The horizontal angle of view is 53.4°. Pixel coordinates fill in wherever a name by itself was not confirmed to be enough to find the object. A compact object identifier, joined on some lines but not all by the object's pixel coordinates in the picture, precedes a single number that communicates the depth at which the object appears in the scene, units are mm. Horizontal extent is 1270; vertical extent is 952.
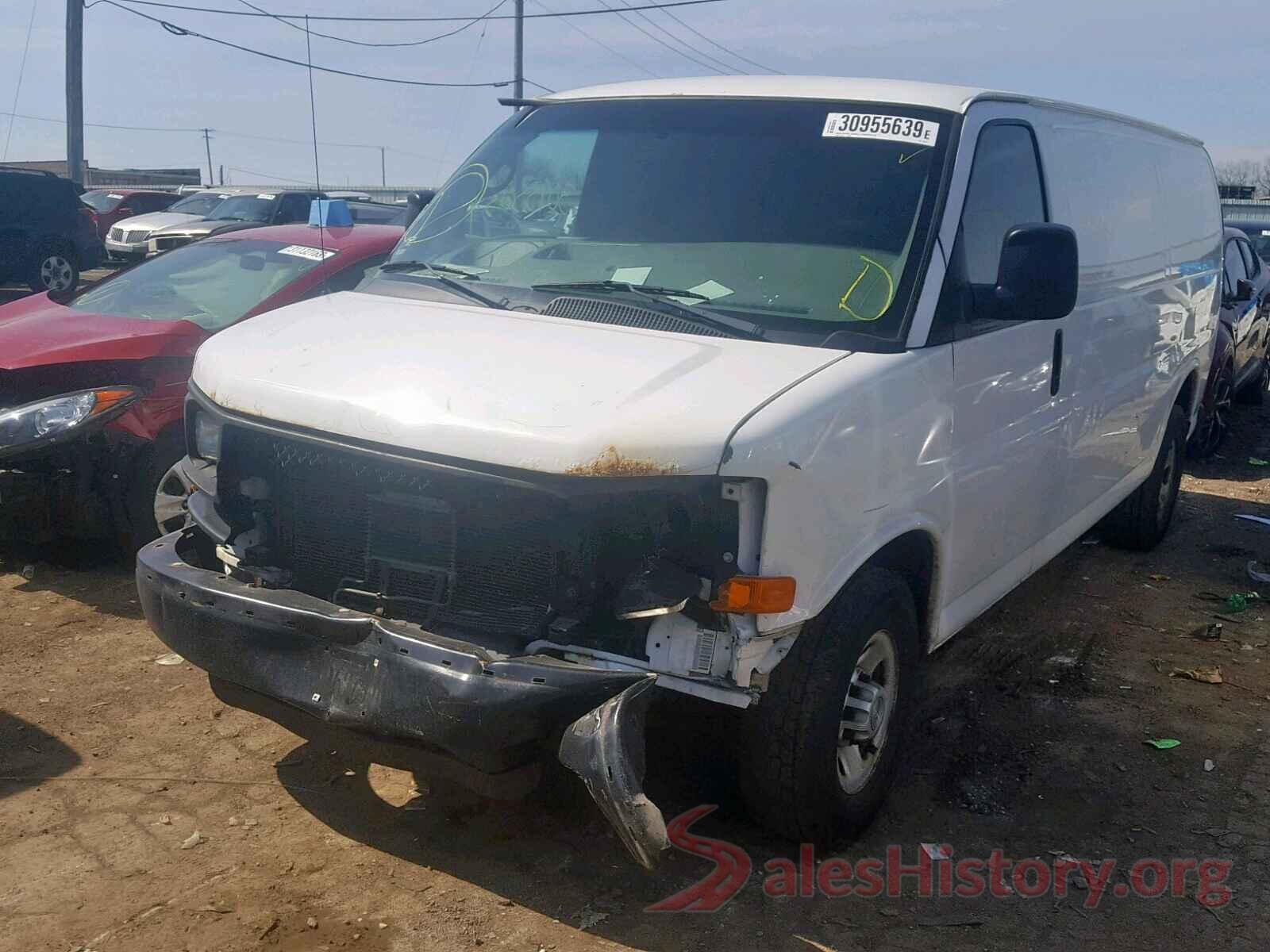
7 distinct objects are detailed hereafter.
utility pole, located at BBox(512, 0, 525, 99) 36812
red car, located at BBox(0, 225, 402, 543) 5332
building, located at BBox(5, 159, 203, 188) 44125
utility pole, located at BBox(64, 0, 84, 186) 24531
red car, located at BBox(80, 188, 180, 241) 25172
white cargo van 2973
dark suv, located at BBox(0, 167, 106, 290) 16688
